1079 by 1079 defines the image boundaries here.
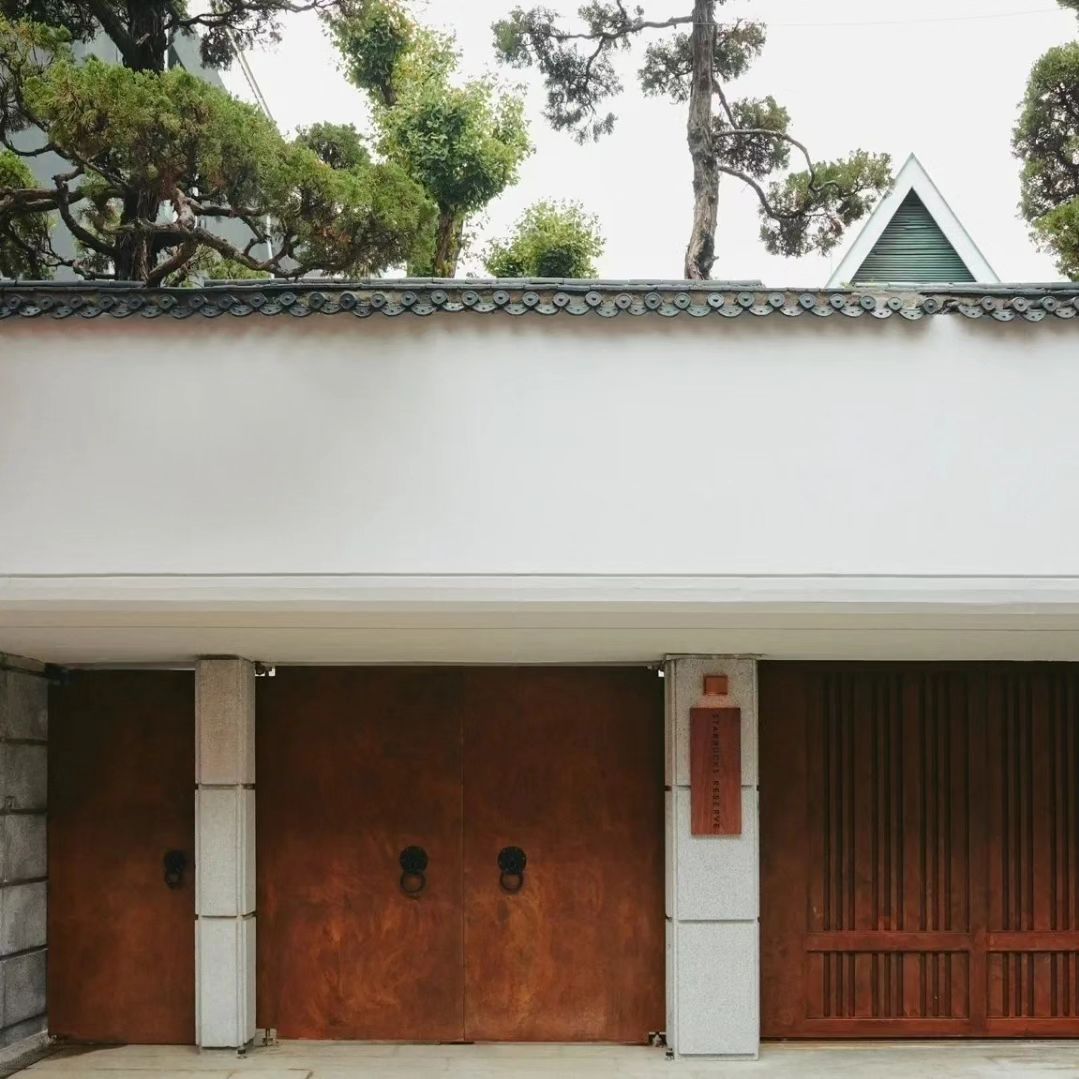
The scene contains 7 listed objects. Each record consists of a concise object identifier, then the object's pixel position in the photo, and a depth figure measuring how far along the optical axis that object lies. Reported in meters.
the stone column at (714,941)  8.27
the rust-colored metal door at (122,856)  8.81
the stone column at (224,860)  8.38
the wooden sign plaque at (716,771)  8.30
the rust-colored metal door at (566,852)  8.76
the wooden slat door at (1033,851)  8.73
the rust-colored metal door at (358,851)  8.80
